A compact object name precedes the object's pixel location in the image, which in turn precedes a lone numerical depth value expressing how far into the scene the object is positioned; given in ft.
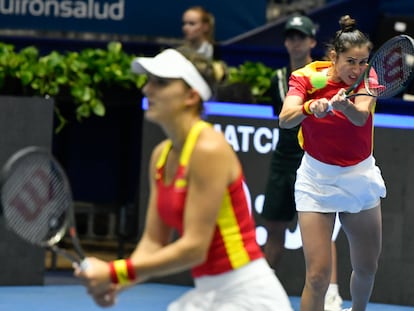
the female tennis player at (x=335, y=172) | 36.58
